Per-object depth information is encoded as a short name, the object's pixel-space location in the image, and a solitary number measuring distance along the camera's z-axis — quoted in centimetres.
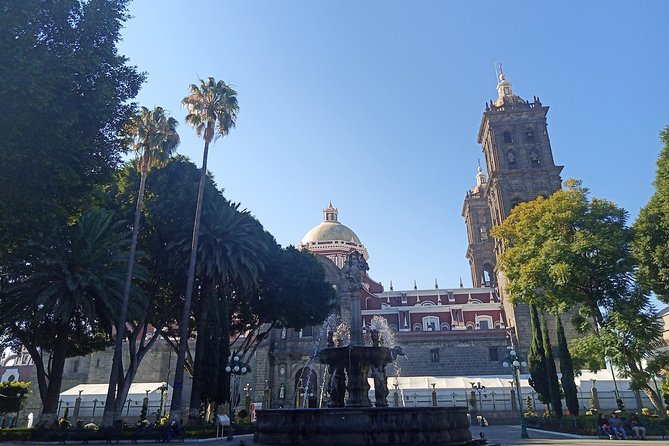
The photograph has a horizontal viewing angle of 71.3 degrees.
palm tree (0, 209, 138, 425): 2047
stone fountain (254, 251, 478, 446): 1050
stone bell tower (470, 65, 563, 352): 4559
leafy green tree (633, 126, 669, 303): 2269
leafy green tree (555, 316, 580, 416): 2686
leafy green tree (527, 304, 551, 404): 3061
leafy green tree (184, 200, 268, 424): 2528
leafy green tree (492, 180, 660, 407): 2169
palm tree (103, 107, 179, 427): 2300
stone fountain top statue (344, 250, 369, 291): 1653
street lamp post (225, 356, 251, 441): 2314
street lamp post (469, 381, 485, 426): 3388
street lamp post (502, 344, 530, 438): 2380
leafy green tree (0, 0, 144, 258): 1193
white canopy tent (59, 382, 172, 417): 3775
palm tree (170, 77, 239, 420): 2642
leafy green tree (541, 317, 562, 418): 2795
